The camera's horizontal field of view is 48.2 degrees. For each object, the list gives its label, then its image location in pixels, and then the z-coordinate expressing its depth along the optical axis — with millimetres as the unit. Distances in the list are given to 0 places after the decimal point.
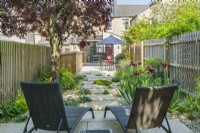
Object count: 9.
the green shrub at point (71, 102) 5709
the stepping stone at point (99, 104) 5609
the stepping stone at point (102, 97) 6470
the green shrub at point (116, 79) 10099
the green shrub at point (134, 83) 5881
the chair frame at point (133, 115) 3187
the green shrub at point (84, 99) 6142
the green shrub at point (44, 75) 8285
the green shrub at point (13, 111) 4650
